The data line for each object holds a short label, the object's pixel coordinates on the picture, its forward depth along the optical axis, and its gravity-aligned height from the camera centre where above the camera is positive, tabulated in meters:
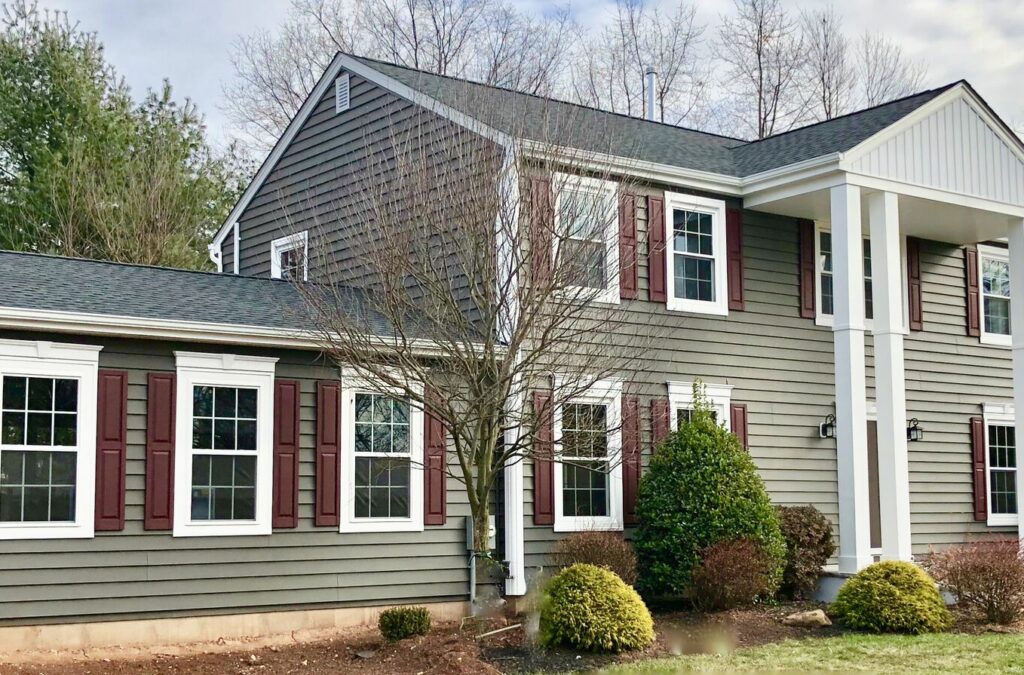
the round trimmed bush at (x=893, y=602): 12.51 -1.60
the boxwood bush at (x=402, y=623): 11.69 -1.65
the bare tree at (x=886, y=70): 33.59 +10.58
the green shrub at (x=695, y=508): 13.65 -0.65
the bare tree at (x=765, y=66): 32.69 +10.43
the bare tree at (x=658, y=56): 31.61 +10.51
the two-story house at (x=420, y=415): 11.22 +0.86
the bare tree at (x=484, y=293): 11.43 +1.52
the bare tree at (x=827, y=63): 32.84 +10.57
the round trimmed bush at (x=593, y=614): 11.25 -1.53
